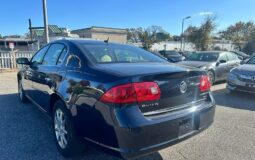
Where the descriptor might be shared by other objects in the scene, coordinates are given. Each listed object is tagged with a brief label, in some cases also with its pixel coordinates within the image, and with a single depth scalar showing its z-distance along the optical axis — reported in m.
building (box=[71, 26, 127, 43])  29.80
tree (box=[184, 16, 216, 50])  30.61
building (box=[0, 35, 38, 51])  24.06
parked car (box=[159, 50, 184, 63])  17.90
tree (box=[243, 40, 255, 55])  26.00
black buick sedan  1.66
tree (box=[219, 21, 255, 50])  36.79
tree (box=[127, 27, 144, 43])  47.64
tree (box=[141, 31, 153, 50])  35.83
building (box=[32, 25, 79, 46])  22.17
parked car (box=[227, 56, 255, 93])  4.74
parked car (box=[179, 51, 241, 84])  6.56
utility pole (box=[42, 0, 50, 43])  8.93
